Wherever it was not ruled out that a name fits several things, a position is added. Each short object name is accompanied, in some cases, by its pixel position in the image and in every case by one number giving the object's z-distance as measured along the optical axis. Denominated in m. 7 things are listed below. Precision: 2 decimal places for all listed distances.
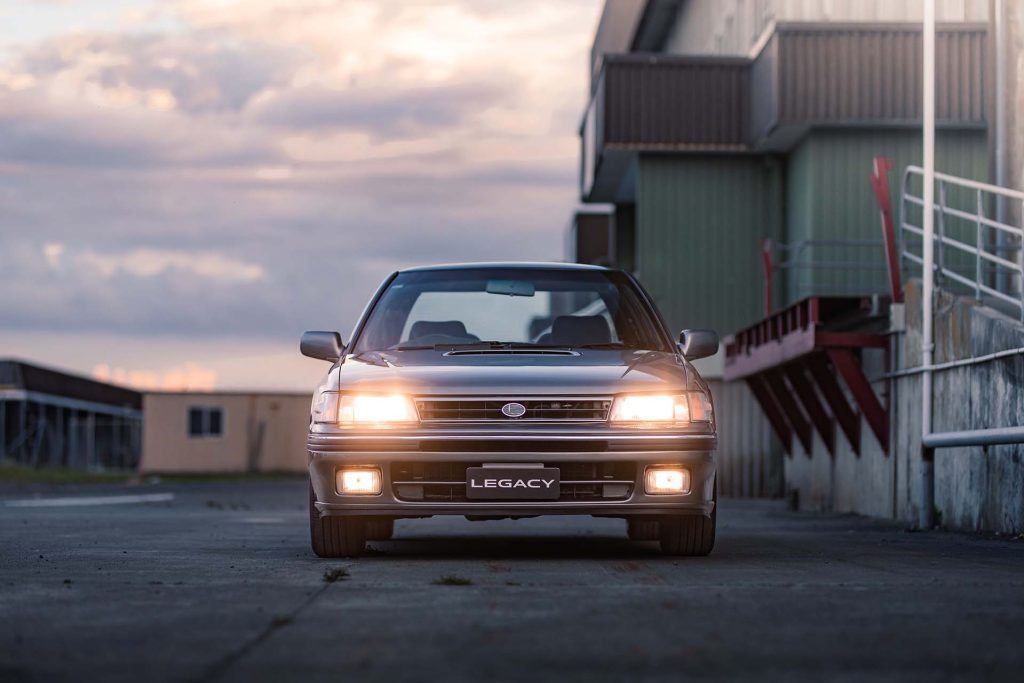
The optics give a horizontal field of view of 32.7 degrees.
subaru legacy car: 8.68
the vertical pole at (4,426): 51.96
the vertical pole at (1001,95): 16.47
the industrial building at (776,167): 21.59
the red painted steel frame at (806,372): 16.06
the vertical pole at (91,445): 55.71
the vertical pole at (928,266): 14.04
